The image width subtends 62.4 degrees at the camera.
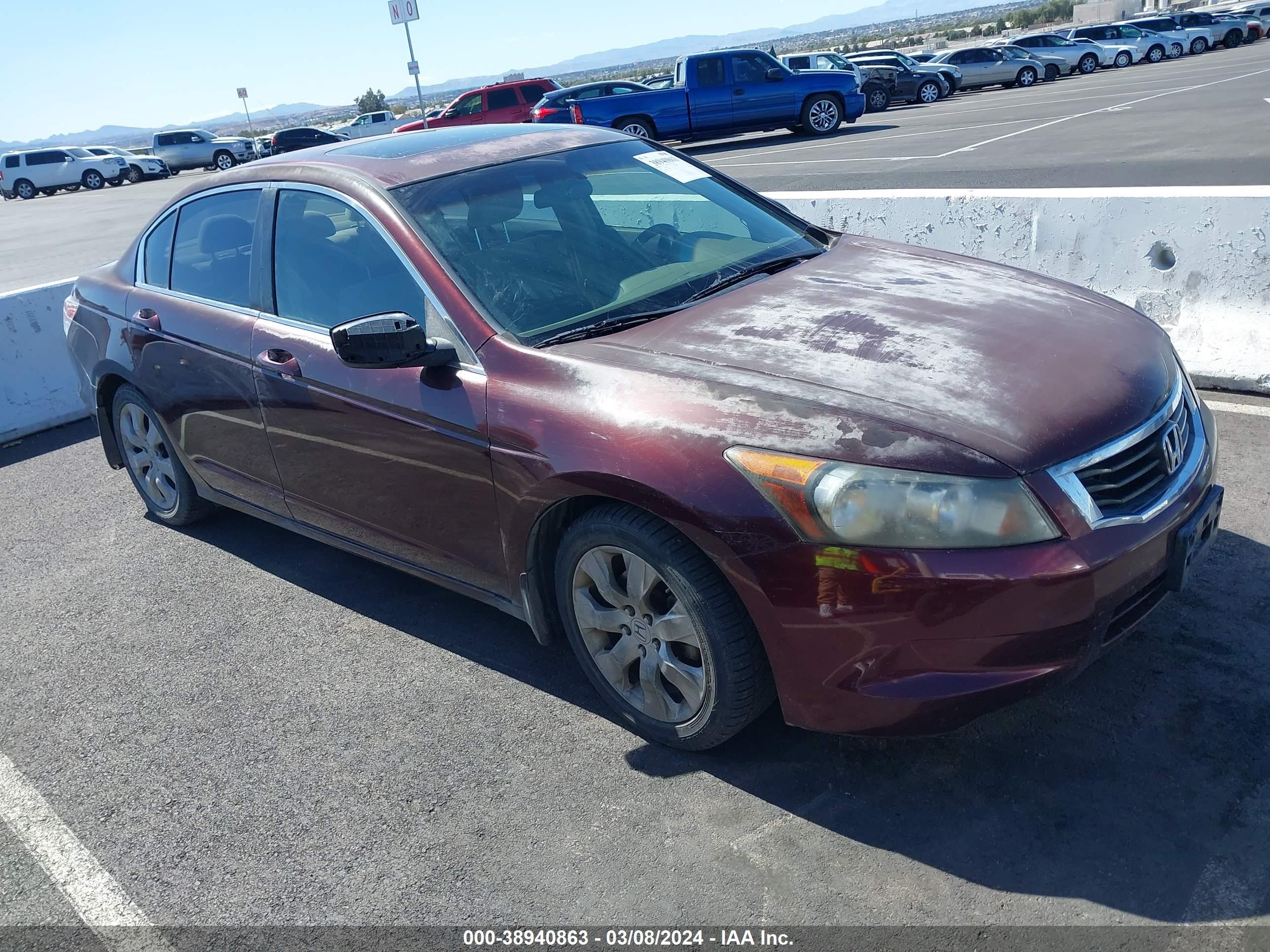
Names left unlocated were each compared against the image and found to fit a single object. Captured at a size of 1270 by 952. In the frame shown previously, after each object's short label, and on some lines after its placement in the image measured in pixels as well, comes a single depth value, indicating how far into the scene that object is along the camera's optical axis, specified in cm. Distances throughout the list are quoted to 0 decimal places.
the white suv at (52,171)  3916
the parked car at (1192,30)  4053
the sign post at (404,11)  2792
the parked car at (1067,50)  3669
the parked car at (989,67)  3356
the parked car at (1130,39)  3931
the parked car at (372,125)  4025
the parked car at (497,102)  2522
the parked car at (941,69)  3098
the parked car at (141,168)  4088
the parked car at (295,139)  3500
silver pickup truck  4288
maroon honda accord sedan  248
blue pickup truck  2094
